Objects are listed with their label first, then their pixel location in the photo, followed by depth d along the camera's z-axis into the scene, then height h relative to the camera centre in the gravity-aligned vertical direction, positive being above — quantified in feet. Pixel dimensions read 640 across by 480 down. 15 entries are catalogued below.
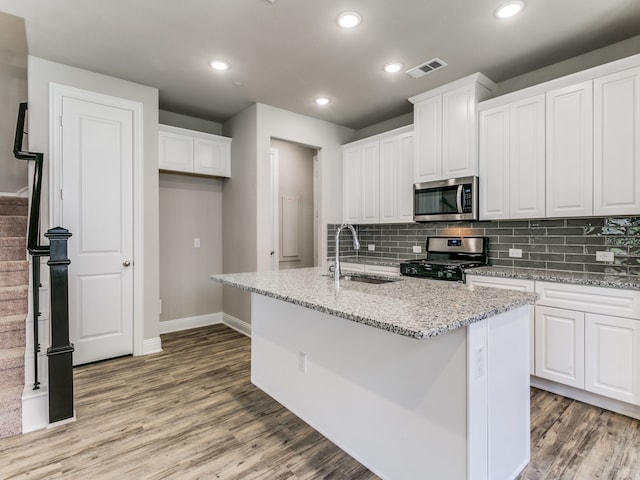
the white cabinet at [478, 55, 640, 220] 8.03 +2.44
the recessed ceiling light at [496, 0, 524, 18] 7.21 +4.99
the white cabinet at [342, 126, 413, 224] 13.17 +2.50
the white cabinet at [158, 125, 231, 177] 12.74 +3.43
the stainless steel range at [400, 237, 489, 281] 10.57 -0.72
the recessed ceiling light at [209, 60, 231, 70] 9.76 +5.08
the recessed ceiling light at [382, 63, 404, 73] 9.93 +5.11
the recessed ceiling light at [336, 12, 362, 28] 7.64 +5.05
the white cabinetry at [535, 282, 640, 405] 7.35 -2.33
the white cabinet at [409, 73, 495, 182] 10.71 +3.67
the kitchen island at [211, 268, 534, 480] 4.49 -2.14
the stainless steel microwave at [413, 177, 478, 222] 10.76 +1.30
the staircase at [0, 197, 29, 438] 6.83 -1.91
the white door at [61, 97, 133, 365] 10.12 +0.49
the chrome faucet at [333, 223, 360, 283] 7.73 -0.72
